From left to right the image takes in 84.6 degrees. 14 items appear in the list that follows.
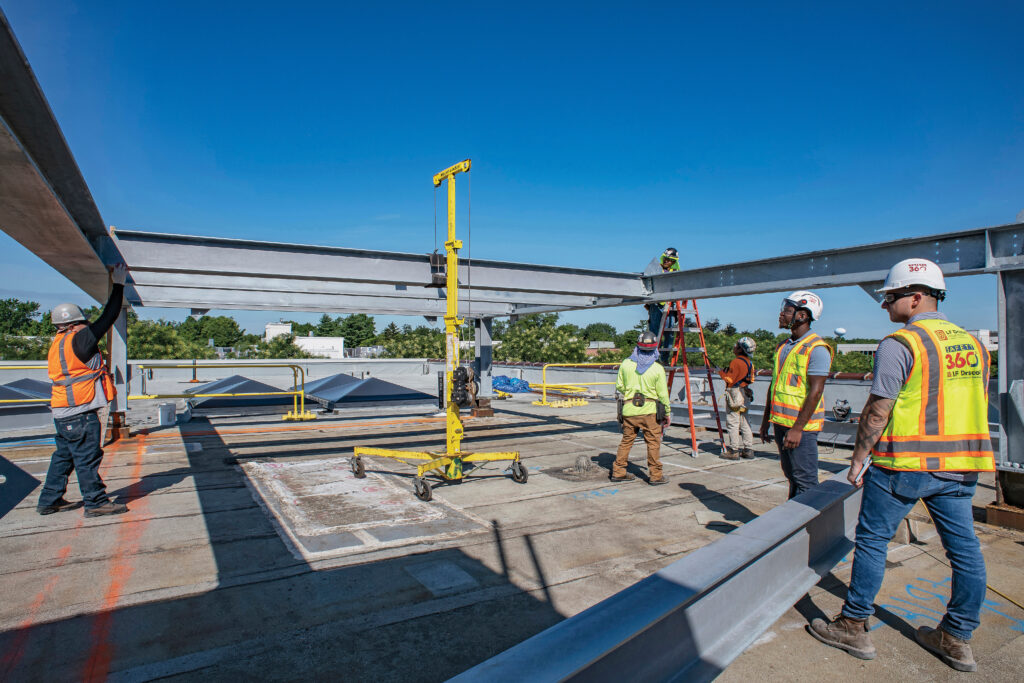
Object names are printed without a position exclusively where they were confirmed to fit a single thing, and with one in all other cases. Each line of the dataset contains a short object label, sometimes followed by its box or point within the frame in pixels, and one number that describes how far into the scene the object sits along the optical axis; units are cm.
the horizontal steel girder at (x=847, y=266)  586
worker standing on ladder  997
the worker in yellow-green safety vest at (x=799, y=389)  429
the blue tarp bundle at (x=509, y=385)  2165
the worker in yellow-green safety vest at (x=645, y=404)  713
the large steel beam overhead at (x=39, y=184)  331
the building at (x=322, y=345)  6278
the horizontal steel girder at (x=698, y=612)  178
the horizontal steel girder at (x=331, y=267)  743
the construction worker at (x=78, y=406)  548
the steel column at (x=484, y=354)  1543
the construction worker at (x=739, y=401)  912
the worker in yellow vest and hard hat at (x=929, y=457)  291
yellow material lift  661
